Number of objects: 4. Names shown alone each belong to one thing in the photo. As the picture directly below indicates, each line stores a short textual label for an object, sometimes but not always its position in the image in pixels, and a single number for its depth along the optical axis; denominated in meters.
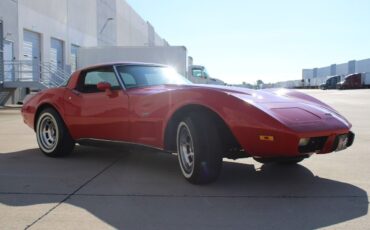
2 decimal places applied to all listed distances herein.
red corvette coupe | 4.48
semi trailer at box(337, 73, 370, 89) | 64.69
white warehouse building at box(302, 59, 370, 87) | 80.79
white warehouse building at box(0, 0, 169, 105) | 21.31
